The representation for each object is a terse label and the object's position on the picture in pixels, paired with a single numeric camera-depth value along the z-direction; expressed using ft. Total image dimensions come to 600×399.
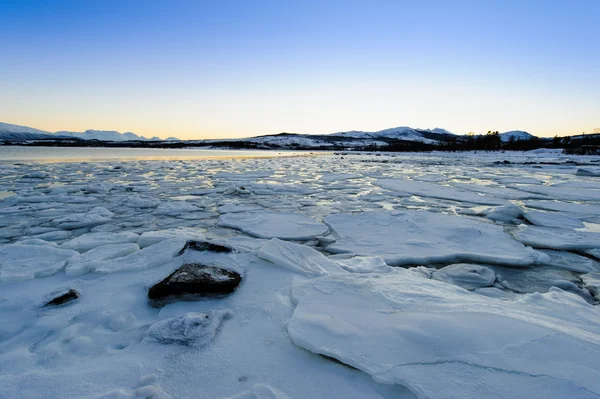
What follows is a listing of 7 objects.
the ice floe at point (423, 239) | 8.89
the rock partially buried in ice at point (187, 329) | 4.76
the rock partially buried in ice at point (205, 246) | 8.27
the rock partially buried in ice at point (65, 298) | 5.84
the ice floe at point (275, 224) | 11.23
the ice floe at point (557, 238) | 9.94
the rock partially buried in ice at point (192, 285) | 6.03
